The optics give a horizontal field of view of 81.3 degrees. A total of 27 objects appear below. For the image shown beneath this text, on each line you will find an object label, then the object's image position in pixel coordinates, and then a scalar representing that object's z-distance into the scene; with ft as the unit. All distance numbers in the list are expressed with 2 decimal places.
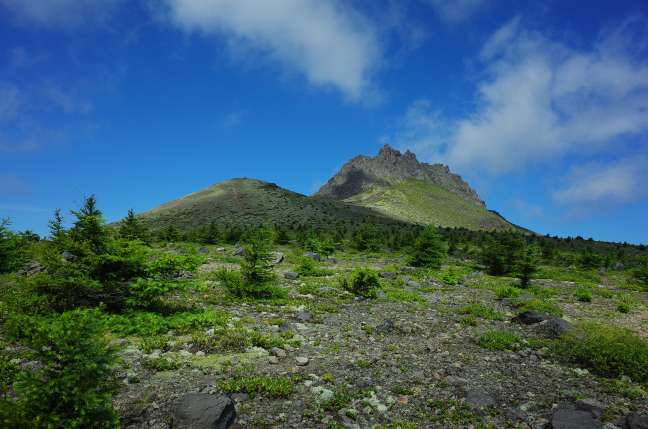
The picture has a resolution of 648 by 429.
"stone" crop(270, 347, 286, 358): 32.09
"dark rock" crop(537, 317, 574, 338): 40.19
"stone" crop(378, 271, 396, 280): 76.07
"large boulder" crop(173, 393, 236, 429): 20.56
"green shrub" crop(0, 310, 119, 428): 16.38
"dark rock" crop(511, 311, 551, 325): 44.76
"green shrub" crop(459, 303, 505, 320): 48.72
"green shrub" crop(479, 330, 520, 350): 37.19
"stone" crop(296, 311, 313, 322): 43.37
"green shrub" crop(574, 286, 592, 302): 64.85
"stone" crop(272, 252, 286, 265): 91.81
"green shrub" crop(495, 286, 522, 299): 62.69
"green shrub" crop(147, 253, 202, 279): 40.78
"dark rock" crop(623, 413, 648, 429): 21.93
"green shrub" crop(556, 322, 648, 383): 30.71
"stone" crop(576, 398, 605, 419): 24.33
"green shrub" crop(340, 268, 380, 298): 59.16
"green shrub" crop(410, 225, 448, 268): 99.04
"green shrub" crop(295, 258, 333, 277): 75.59
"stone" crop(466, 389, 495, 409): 25.42
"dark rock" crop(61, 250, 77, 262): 38.75
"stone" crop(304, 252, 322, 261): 104.24
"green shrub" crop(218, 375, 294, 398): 25.21
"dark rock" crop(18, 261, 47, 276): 56.29
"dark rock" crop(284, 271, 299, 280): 70.44
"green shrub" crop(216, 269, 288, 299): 51.52
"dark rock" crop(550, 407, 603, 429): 22.59
